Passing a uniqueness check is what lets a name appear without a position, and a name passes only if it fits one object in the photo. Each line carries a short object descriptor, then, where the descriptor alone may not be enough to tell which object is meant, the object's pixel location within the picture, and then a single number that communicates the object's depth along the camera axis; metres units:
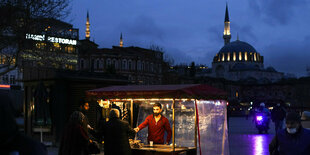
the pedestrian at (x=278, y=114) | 14.41
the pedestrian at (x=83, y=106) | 8.86
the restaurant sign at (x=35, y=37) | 15.33
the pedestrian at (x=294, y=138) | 3.93
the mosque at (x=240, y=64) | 108.12
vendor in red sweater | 6.70
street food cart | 6.65
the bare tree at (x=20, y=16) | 14.58
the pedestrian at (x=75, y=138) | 5.65
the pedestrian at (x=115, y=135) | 5.78
